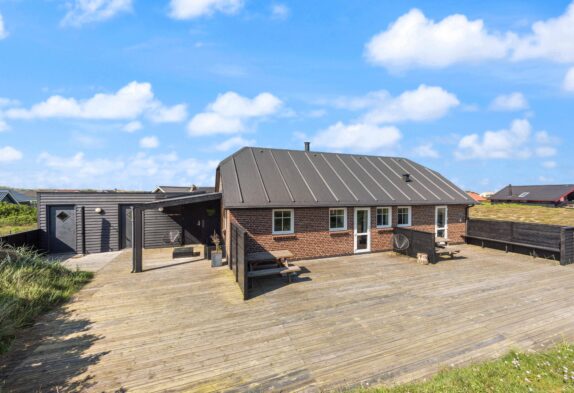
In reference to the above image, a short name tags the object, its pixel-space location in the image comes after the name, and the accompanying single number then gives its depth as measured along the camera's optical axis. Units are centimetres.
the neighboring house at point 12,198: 3075
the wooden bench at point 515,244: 1089
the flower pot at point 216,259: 1020
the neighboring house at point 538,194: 3769
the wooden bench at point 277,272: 768
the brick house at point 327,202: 1071
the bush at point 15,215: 1969
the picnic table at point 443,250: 1094
